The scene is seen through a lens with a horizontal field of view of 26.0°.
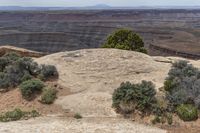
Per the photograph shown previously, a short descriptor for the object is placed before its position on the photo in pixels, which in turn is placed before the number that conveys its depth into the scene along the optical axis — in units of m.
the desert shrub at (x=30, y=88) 15.64
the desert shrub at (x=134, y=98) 14.06
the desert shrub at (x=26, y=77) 17.16
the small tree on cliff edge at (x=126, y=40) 27.19
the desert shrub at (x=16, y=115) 13.45
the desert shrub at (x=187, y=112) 13.33
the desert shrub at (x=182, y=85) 14.21
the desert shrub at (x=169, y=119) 13.19
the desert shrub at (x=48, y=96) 15.07
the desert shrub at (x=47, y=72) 17.22
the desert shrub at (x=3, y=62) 19.31
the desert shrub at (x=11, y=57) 19.38
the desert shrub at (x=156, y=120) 13.33
